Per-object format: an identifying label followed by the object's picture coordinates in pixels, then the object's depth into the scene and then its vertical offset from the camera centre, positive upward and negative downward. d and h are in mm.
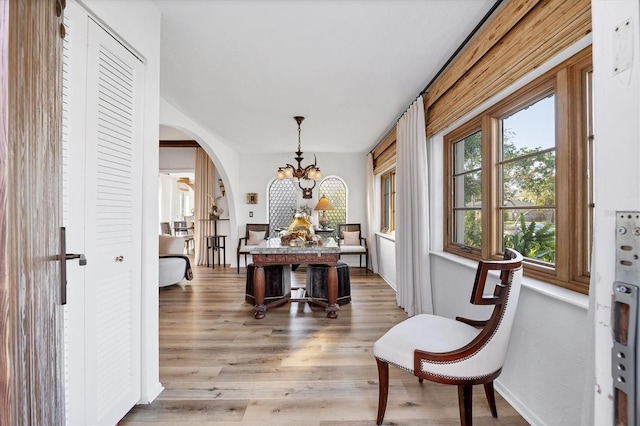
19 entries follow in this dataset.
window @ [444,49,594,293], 1458 +238
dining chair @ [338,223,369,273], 5840 -584
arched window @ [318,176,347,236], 6656 +442
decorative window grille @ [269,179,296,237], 6684 +256
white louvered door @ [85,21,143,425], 1377 -69
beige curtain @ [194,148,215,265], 6695 +264
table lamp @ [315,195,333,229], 6012 +208
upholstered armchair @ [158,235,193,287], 4500 -782
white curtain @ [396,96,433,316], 2949 -15
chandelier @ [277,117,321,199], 3939 +581
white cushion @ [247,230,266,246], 6215 -529
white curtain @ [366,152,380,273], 5852 -27
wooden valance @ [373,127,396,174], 4400 +1052
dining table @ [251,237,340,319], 3236 -534
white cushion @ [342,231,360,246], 6257 -535
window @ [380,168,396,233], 5320 +260
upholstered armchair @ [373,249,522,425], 1303 -696
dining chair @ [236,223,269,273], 6148 -485
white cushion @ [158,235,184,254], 4879 -532
